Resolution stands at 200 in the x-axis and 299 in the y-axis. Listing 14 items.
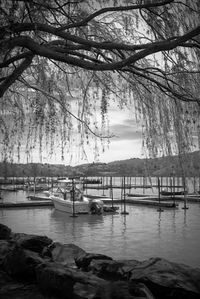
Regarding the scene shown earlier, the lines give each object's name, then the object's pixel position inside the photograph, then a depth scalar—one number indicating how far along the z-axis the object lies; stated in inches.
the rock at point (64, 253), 445.8
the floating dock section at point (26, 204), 1758.1
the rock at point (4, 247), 393.6
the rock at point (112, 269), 370.3
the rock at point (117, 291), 247.6
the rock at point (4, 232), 562.4
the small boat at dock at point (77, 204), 1488.8
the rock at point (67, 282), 275.1
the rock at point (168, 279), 311.4
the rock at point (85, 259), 422.6
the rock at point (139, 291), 262.8
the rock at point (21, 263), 330.6
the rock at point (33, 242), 471.5
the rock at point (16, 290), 279.6
